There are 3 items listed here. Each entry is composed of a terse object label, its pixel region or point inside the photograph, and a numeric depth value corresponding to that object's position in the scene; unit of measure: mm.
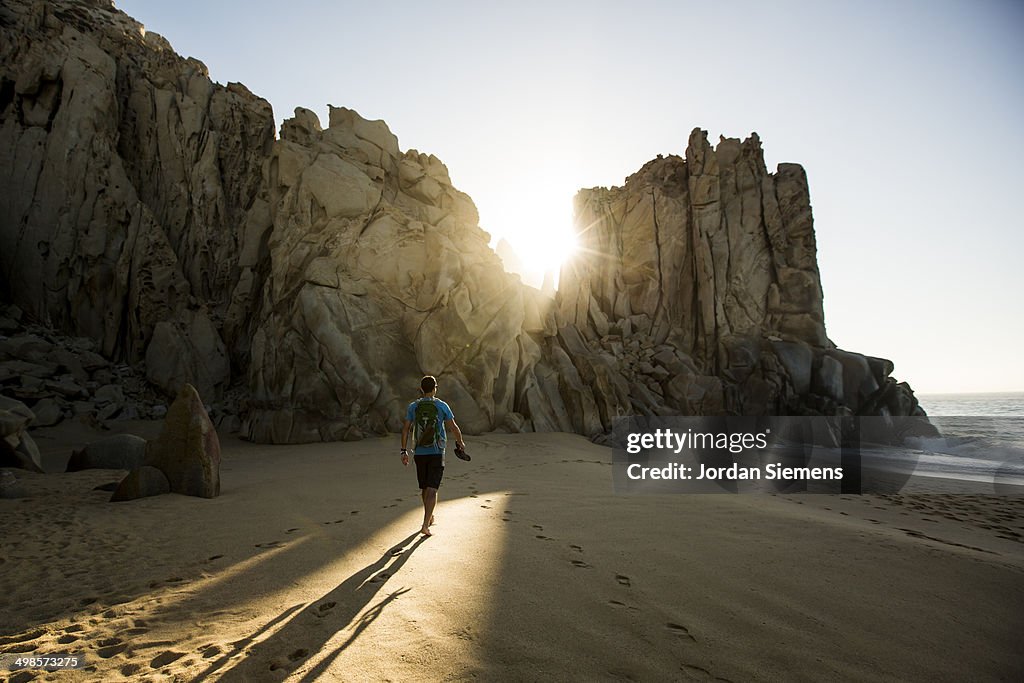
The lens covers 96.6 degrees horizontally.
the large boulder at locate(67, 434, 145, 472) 9133
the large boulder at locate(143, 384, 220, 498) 7160
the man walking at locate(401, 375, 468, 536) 5875
